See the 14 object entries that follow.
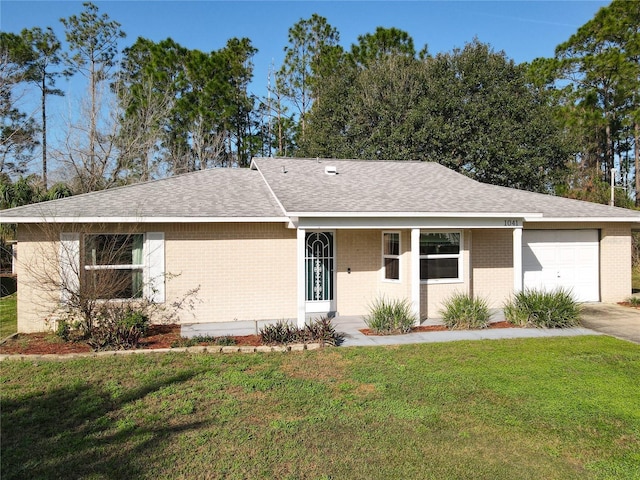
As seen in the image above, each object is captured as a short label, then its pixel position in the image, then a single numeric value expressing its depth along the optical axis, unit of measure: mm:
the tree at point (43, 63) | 29094
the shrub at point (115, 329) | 8953
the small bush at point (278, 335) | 9312
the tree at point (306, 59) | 34000
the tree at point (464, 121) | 24812
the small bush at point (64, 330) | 9656
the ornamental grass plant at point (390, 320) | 10461
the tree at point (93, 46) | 29156
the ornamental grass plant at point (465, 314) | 10992
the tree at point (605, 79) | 29547
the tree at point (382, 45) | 33062
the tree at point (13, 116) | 26203
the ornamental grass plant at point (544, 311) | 11078
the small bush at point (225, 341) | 9195
